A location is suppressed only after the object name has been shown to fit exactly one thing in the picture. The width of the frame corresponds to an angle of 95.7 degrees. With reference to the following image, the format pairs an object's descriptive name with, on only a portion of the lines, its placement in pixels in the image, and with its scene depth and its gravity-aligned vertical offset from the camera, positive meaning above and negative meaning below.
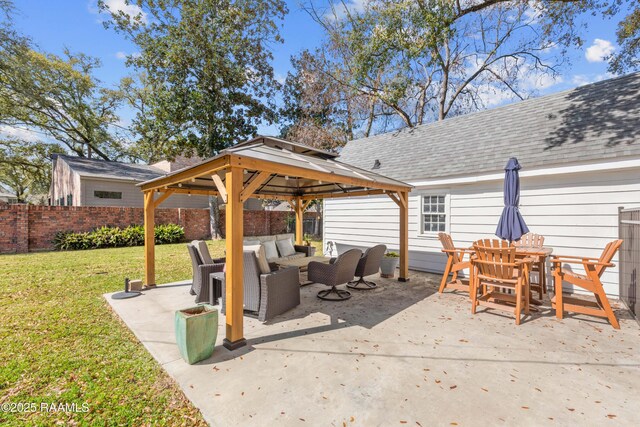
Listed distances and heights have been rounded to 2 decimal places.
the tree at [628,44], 9.88 +6.56
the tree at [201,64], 14.66 +7.88
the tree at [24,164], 21.73 +4.05
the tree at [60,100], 18.02 +8.21
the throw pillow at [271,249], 7.28 -0.90
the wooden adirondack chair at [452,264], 5.86 -1.01
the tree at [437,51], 10.60 +7.52
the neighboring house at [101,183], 15.82 +1.82
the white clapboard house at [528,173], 5.56 +0.89
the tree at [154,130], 15.23 +4.59
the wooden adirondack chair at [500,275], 4.45 -0.99
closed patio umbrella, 5.37 +0.05
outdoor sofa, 7.11 -0.90
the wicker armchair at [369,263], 5.95 -1.03
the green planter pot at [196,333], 3.10 -1.30
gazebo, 3.51 +0.59
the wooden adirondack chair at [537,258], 5.27 -0.76
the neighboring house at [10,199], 29.27 +1.63
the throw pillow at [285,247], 7.79 -0.91
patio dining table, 4.73 -0.71
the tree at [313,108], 17.55 +6.72
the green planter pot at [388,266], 7.19 -1.30
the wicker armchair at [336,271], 5.13 -1.03
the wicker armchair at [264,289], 4.32 -1.16
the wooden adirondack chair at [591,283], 4.10 -1.02
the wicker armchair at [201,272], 5.17 -1.03
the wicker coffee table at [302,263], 5.80 -1.02
